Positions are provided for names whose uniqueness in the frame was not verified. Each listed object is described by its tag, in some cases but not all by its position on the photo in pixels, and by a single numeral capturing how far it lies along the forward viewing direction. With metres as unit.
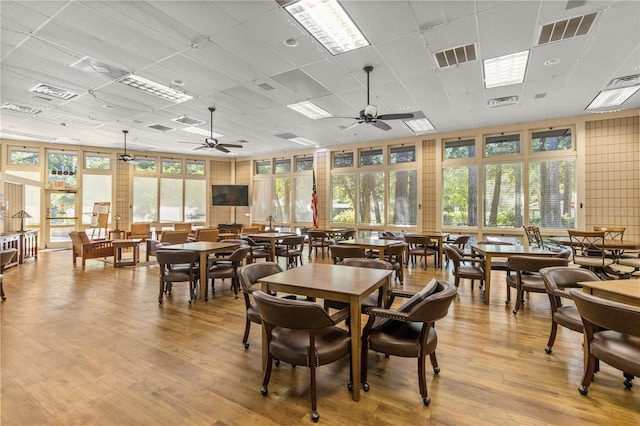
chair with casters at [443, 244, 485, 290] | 4.70
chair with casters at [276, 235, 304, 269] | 6.61
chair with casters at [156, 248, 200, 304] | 4.46
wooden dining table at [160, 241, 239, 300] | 4.69
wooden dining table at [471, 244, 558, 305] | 4.48
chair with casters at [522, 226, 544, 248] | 6.61
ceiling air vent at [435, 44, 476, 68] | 4.37
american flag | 10.26
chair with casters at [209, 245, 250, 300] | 4.63
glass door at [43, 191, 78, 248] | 10.51
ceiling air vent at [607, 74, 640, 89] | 5.28
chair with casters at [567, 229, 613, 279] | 5.21
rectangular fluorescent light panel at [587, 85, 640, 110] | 5.83
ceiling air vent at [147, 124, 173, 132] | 8.34
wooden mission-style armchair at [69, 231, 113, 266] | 7.38
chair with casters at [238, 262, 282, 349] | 2.86
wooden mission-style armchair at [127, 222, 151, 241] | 10.27
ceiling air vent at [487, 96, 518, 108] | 6.32
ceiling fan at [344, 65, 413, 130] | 5.01
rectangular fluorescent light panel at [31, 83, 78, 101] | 5.70
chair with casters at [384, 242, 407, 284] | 5.17
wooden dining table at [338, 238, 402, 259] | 5.20
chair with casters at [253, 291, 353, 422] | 1.95
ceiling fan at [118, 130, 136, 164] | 9.21
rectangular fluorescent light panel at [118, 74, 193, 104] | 5.42
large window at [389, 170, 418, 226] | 9.73
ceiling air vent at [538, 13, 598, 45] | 3.72
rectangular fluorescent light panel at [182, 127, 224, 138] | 8.68
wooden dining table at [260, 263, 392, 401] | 2.21
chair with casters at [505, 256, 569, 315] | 3.82
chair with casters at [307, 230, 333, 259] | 8.15
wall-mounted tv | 12.52
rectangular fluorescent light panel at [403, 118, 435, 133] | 7.93
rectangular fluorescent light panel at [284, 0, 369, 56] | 3.44
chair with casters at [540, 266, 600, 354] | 2.78
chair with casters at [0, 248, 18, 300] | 4.64
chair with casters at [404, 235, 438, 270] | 6.77
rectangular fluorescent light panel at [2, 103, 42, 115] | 6.72
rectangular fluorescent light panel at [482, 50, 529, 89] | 4.68
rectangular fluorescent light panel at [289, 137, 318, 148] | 10.07
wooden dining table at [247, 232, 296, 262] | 6.60
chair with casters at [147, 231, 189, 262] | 7.68
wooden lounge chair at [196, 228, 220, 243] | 8.20
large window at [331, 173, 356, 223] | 10.89
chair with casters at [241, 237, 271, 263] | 6.33
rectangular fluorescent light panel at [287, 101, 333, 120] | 6.74
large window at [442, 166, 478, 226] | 8.88
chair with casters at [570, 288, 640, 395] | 1.91
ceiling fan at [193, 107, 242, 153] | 6.88
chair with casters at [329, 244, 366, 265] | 4.90
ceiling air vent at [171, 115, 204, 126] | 7.68
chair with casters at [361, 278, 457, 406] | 2.09
